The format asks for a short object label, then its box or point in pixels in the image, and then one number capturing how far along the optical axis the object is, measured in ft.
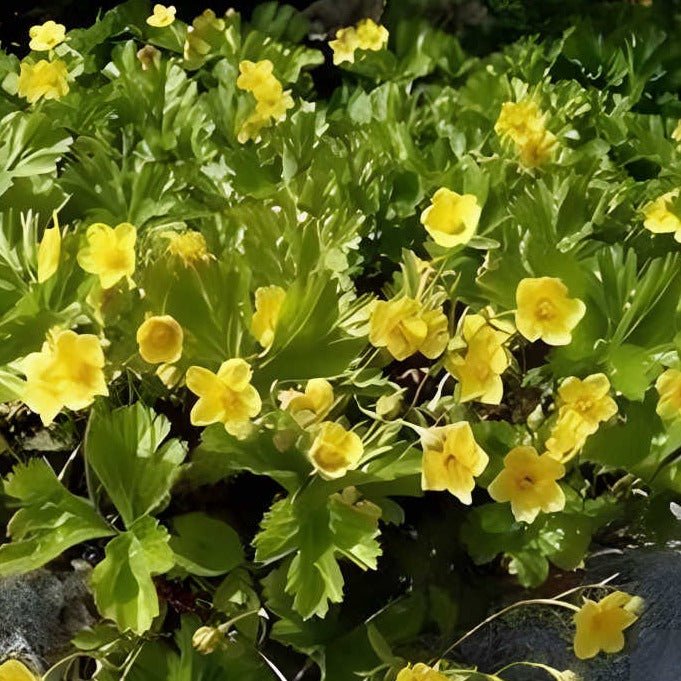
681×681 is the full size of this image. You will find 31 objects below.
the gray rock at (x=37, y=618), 1.77
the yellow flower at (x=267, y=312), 1.72
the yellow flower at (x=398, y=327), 1.72
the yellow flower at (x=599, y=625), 1.75
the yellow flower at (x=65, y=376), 1.68
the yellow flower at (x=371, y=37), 2.87
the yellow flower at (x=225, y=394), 1.67
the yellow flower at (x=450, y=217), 1.86
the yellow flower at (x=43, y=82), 2.34
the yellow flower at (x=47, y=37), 2.49
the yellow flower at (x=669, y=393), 1.75
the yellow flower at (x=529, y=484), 1.72
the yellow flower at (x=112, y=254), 1.74
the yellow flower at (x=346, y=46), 2.91
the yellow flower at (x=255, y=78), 2.30
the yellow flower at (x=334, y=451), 1.67
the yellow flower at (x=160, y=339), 1.68
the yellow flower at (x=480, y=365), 1.75
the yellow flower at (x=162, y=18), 2.54
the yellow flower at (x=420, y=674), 1.68
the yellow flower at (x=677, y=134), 2.35
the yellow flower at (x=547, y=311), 1.75
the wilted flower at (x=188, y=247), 1.75
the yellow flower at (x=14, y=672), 1.70
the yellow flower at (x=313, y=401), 1.71
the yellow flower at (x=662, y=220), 1.96
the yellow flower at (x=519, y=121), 2.18
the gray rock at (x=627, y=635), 1.84
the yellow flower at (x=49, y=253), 1.75
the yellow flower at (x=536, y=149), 2.12
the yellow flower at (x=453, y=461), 1.68
